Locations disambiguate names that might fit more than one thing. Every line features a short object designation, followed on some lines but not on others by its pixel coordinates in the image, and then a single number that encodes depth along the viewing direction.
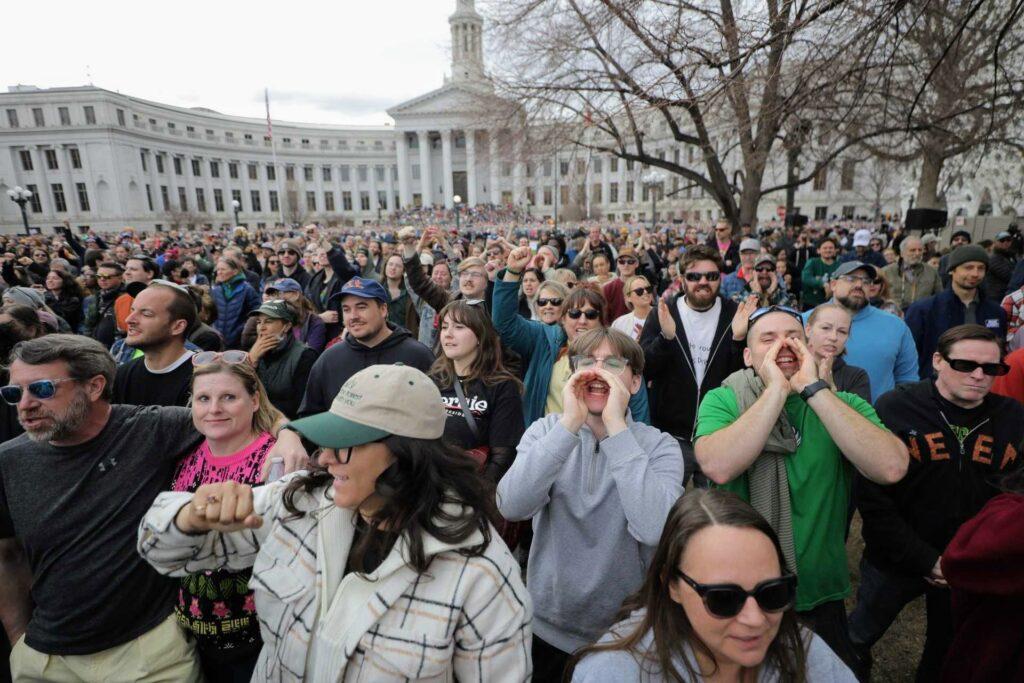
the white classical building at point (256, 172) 56.94
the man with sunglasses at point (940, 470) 2.37
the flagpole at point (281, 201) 72.25
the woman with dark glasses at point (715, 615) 1.30
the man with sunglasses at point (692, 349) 3.77
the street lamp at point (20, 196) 19.20
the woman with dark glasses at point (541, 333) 3.77
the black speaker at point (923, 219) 12.98
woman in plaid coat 1.44
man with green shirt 2.01
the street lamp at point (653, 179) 21.08
